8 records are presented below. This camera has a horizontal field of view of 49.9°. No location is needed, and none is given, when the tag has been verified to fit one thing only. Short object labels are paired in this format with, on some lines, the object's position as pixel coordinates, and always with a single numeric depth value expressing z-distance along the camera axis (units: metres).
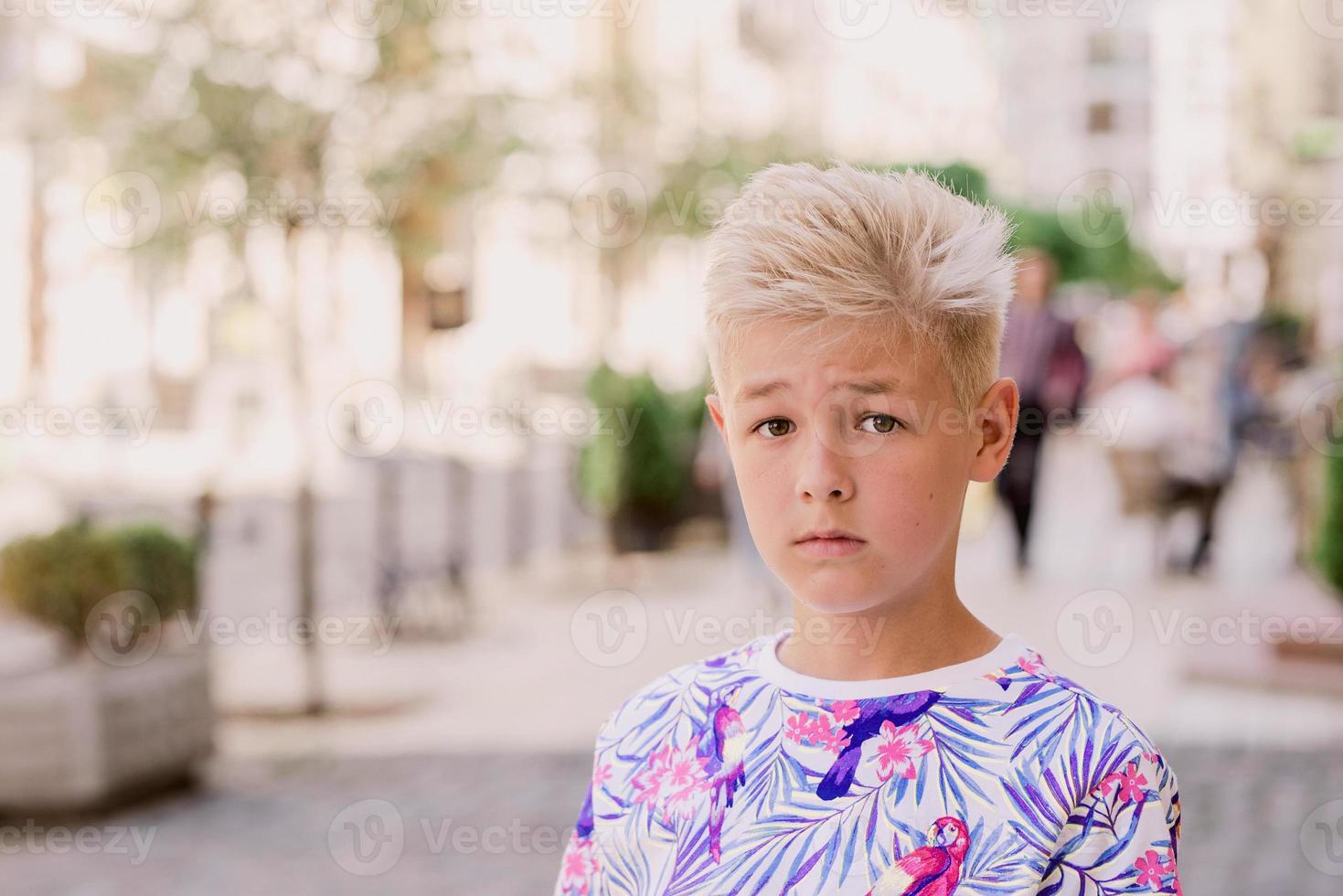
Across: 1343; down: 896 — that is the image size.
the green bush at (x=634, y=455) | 12.12
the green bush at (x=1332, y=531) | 7.05
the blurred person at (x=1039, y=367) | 9.45
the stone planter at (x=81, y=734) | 5.43
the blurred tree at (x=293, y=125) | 6.88
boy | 1.30
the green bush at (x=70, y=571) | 5.62
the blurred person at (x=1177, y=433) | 10.47
